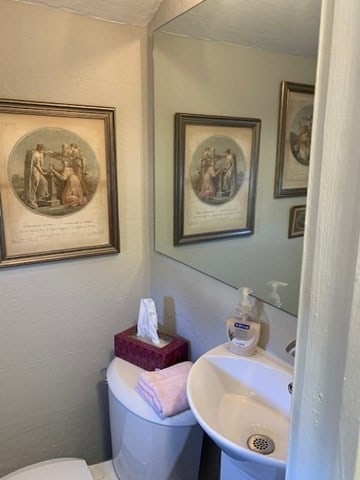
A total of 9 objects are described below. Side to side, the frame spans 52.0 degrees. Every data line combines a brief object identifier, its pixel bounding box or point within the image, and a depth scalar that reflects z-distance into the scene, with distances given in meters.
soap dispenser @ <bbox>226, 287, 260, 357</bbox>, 1.13
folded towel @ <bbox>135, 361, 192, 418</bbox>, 1.22
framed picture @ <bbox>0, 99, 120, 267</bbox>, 1.36
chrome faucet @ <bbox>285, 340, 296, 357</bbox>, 0.97
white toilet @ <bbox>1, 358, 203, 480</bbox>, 1.25
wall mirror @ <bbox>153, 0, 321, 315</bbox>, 1.06
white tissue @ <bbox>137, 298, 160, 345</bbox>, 1.50
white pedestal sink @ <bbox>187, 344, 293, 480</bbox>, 1.00
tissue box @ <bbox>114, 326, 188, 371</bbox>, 1.42
